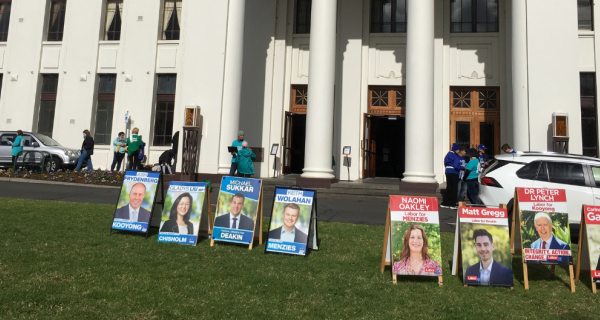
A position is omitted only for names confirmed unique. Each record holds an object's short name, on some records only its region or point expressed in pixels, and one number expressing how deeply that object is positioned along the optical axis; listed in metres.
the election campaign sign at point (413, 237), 4.64
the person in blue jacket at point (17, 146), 15.89
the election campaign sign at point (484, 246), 4.56
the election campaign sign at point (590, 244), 4.57
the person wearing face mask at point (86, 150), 15.84
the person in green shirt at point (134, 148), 14.18
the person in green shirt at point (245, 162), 10.80
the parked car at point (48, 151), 16.22
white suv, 7.89
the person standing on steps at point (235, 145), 12.03
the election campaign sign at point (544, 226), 4.77
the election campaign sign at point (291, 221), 5.62
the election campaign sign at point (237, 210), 5.96
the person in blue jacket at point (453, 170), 10.98
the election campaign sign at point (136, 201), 6.39
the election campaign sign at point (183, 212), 6.03
